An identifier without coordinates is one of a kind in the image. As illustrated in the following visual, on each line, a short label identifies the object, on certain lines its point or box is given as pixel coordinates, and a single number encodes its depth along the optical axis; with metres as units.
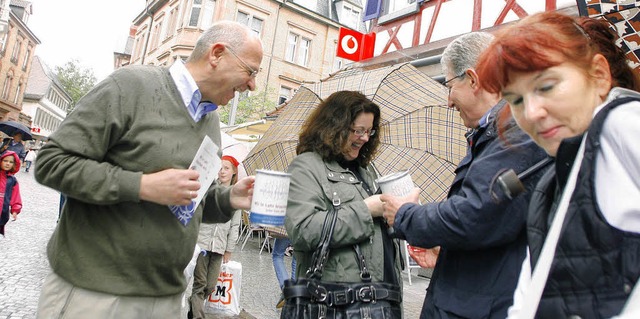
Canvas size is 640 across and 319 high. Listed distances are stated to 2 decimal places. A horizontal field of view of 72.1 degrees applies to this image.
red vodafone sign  10.34
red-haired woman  0.79
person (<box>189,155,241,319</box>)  4.59
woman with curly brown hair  2.01
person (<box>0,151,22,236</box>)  6.33
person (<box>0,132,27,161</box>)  9.18
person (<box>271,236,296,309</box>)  5.74
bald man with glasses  1.52
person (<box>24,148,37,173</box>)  28.56
